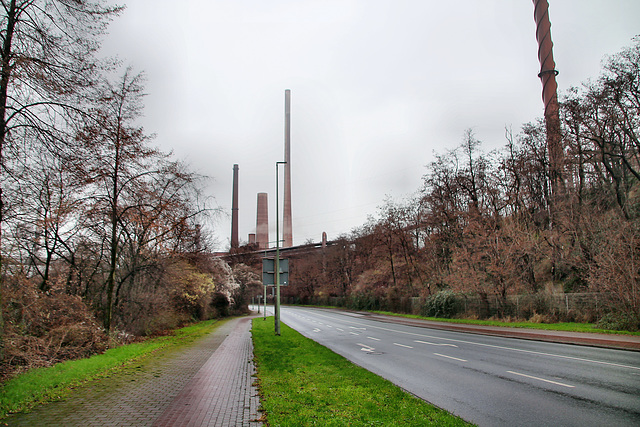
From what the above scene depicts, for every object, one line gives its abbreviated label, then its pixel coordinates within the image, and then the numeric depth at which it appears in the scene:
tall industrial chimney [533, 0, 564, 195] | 39.66
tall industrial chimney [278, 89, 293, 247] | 85.75
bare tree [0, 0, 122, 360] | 7.49
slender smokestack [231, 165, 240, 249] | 79.12
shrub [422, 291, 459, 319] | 31.72
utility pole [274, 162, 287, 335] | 20.42
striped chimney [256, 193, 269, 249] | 96.19
